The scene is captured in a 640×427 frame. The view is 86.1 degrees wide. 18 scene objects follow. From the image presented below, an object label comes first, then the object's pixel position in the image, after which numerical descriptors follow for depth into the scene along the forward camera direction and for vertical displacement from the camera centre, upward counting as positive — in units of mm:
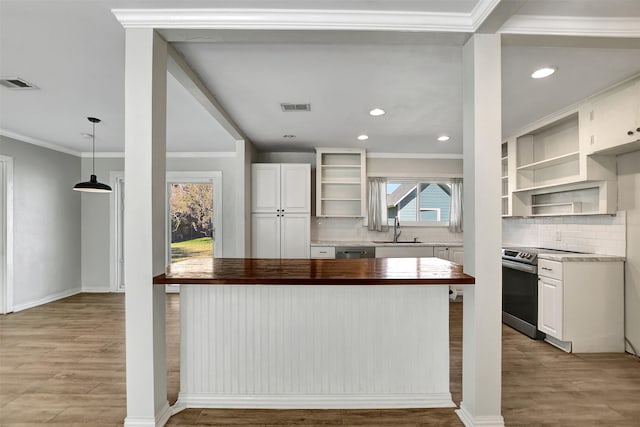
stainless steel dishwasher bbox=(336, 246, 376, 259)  5266 -544
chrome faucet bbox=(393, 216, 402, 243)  5912 -224
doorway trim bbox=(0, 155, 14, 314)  4633 -250
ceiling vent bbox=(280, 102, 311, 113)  3463 +1134
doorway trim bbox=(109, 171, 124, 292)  6008 -295
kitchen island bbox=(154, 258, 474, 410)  2365 -877
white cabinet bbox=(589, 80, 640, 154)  2895 +864
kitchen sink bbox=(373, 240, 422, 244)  5911 -422
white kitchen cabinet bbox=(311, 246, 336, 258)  5223 -540
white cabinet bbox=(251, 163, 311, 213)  5129 +443
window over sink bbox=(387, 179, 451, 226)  6051 +278
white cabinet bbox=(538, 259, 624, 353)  3326 -863
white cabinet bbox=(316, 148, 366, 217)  5551 +550
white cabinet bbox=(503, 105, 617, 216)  3398 +521
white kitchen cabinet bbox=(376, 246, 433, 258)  5328 -520
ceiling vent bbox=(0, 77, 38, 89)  2893 +1158
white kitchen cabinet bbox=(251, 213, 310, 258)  5094 -262
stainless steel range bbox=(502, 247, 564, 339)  3707 -833
